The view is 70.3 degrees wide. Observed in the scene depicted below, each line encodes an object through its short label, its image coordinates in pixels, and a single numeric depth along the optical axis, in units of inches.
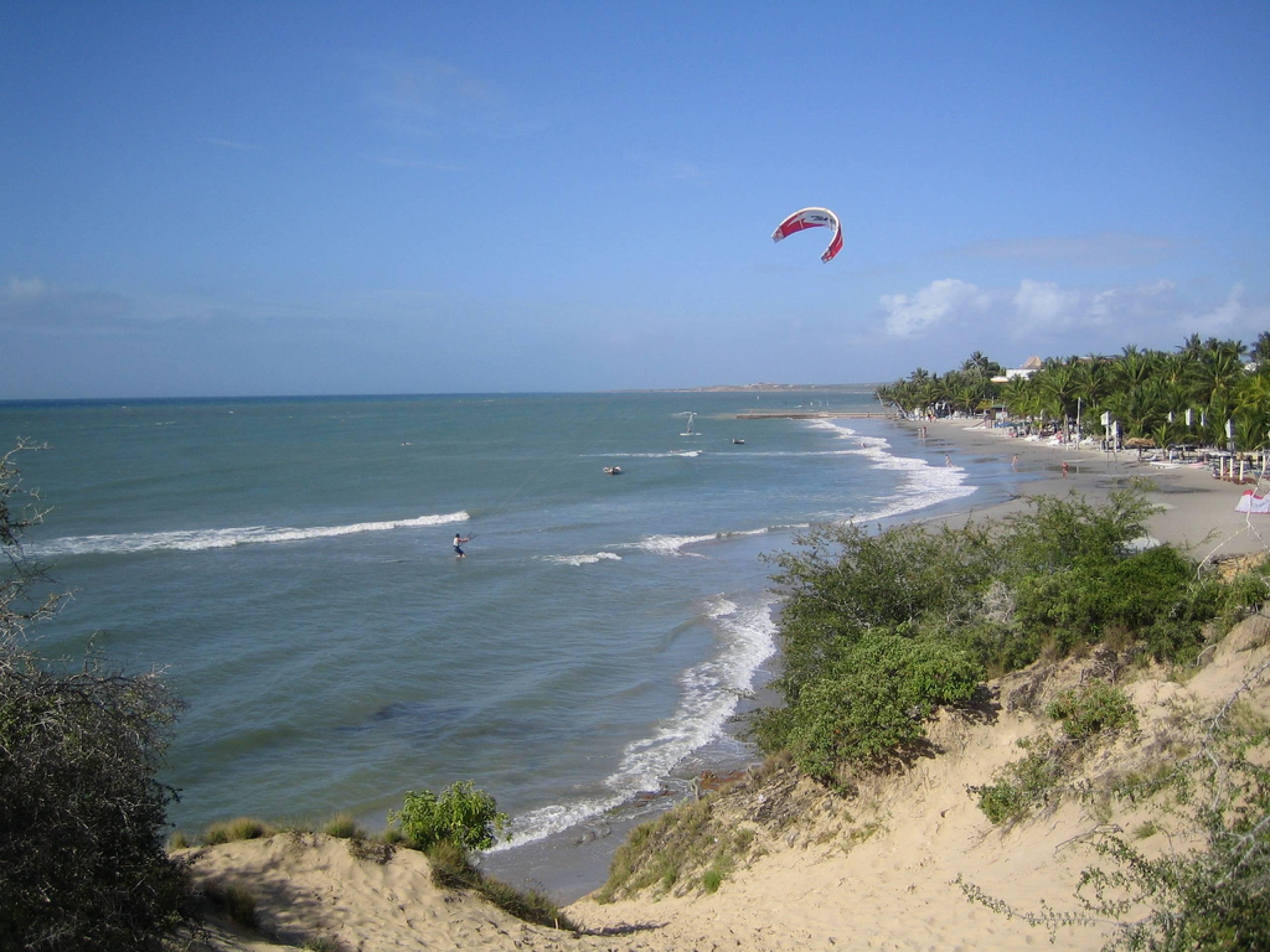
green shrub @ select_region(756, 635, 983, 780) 431.2
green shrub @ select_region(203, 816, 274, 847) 355.6
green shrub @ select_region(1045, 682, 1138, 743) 391.9
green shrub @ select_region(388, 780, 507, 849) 384.2
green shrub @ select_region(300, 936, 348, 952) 292.4
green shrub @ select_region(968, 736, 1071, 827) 370.0
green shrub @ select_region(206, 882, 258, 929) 295.9
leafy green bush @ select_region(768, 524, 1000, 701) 560.7
